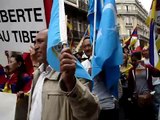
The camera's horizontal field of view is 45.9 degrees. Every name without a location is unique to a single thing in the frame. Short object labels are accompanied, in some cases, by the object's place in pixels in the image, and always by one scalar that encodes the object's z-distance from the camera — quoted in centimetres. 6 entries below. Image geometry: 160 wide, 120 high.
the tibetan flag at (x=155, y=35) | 199
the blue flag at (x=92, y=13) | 225
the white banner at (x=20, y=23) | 155
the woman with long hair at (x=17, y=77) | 197
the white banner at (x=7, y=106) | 144
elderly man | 103
